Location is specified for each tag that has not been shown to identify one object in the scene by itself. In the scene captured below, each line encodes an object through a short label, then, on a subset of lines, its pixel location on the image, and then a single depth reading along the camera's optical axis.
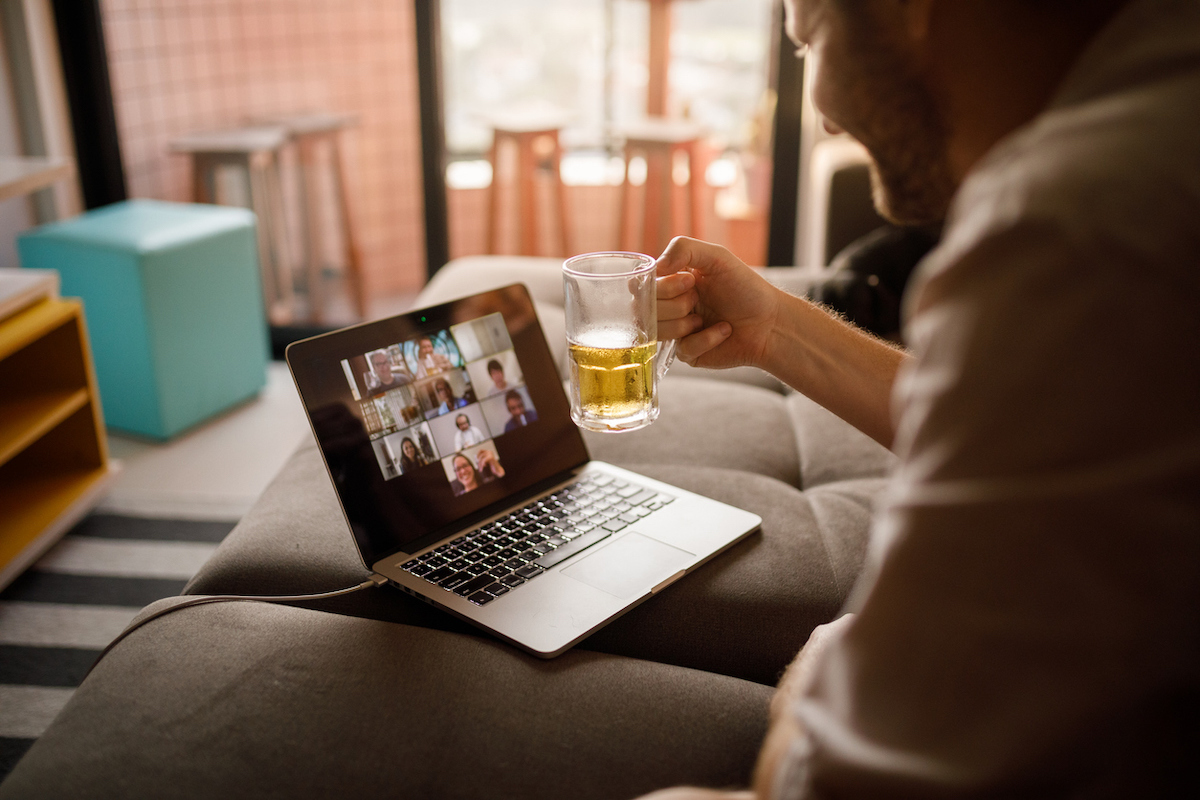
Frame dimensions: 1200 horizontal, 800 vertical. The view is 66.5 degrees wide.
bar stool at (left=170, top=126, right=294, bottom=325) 3.26
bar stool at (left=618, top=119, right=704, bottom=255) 3.50
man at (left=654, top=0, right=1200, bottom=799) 0.45
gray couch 0.75
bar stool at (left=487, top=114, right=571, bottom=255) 3.53
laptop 0.97
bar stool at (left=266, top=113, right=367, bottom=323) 3.51
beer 0.97
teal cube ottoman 2.49
